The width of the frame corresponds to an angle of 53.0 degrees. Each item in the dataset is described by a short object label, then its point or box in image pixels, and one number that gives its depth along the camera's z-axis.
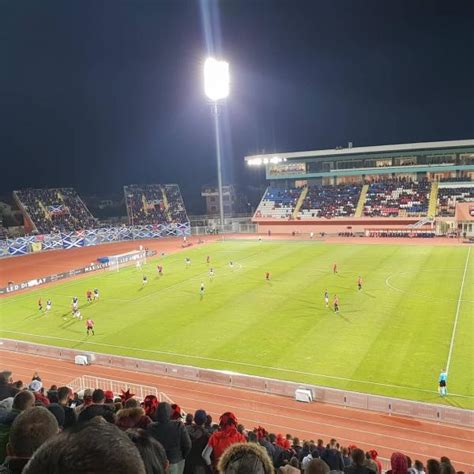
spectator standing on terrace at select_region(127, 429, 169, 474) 4.23
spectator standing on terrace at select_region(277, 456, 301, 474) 6.24
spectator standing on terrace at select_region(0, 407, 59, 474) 2.72
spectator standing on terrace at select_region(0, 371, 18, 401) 10.09
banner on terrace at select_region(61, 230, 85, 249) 75.25
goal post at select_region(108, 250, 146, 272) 55.34
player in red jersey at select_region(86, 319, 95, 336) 30.09
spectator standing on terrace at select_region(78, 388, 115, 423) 6.30
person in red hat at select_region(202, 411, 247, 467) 6.13
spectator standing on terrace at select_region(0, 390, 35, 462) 4.27
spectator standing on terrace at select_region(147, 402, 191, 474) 6.45
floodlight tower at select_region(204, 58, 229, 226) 56.69
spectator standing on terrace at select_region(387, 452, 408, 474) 6.29
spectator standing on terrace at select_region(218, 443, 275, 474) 3.13
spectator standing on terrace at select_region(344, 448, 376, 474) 8.07
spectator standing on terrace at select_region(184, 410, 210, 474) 6.16
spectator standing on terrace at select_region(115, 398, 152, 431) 6.49
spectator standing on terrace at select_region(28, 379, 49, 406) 13.05
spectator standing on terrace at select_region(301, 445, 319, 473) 9.45
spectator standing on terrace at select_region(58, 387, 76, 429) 9.68
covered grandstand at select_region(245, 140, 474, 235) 78.75
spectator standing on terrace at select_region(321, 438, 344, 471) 9.88
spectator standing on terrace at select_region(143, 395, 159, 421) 8.22
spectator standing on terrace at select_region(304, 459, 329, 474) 5.14
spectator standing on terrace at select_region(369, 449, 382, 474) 11.08
